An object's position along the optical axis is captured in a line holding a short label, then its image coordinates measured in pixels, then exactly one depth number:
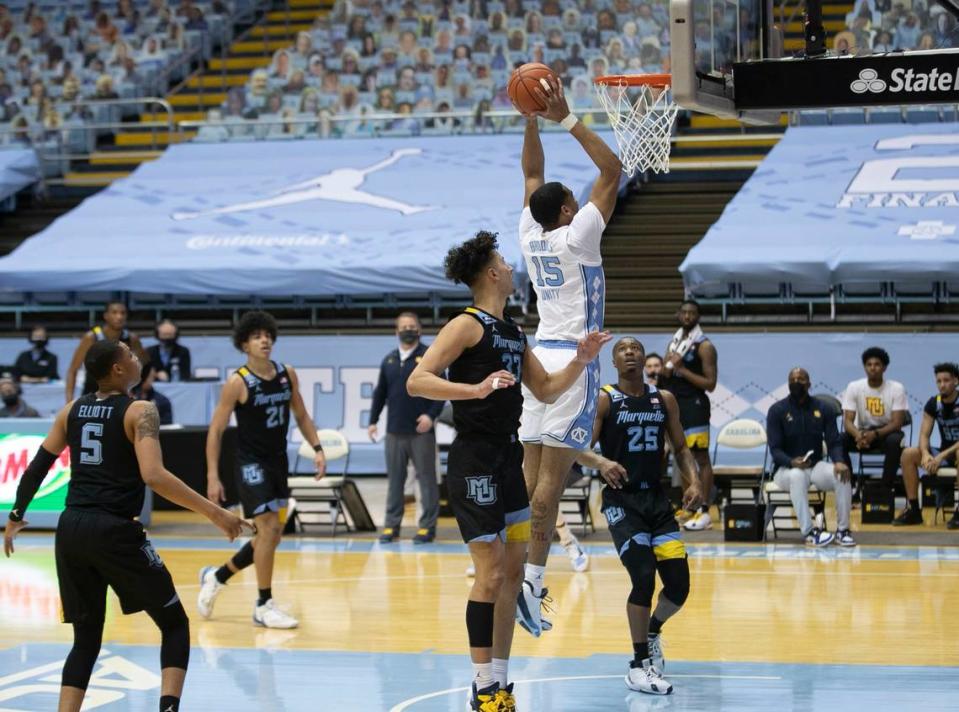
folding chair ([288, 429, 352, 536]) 14.45
